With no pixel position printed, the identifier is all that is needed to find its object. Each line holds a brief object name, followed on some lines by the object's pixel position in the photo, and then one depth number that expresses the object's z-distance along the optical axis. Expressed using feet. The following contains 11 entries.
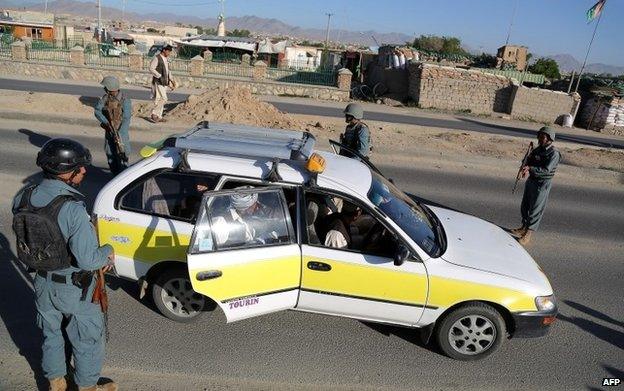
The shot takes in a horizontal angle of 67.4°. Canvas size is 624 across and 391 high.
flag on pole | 80.84
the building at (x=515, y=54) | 136.05
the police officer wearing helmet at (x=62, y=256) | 10.09
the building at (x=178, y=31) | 326.03
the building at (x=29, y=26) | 175.83
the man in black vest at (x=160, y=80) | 46.32
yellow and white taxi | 13.47
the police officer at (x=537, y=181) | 24.02
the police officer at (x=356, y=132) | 24.45
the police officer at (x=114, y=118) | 25.36
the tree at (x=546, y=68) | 147.23
